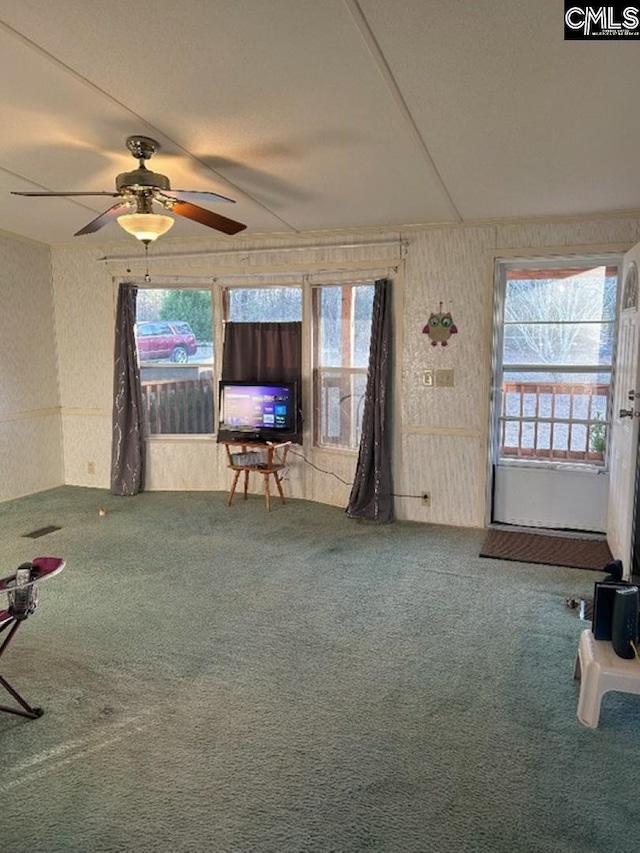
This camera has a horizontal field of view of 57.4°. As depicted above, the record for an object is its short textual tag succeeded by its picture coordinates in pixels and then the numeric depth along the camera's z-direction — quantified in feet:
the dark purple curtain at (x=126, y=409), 17.39
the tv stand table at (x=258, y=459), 16.03
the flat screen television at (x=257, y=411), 16.29
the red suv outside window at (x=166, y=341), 18.02
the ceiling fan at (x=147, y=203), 8.78
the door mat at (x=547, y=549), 12.55
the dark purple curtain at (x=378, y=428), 14.88
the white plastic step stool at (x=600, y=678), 6.95
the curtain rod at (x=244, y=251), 14.90
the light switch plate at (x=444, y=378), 14.79
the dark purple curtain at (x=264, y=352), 16.69
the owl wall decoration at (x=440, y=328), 14.58
